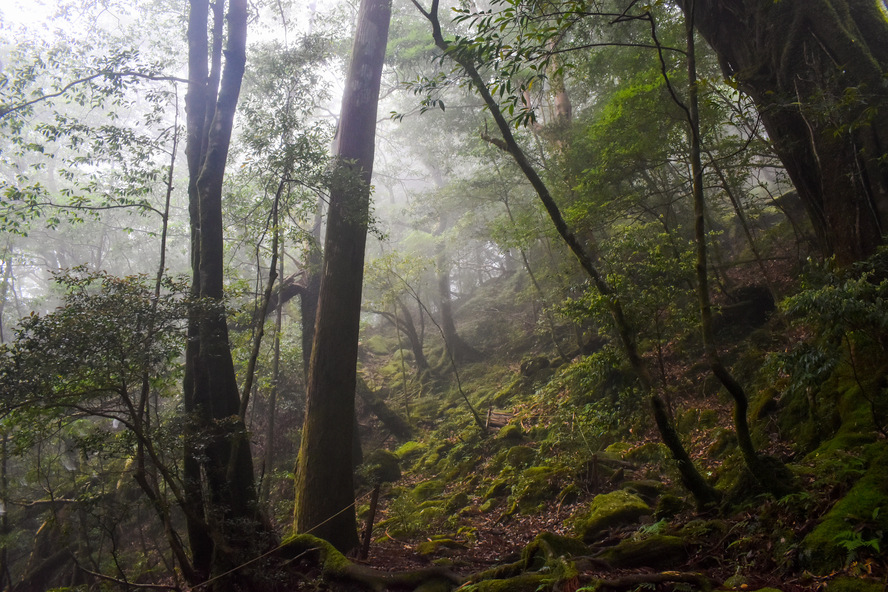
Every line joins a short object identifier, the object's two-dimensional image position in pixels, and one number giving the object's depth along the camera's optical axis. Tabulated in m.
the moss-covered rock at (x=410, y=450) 11.19
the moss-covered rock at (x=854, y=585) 2.42
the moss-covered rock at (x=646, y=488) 5.75
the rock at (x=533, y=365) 12.58
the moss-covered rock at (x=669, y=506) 4.70
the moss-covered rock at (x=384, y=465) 10.09
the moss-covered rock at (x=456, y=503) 7.92
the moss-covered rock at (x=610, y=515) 5.02
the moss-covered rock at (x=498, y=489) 7.91
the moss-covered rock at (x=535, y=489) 6.97
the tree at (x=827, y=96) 5.39
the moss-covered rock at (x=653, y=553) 3.71
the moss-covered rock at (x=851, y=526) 2.80
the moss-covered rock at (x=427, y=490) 8.89
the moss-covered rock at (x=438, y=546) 5.91
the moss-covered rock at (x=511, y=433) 9.66
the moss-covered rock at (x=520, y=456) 8.55
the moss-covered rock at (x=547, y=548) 4.11
